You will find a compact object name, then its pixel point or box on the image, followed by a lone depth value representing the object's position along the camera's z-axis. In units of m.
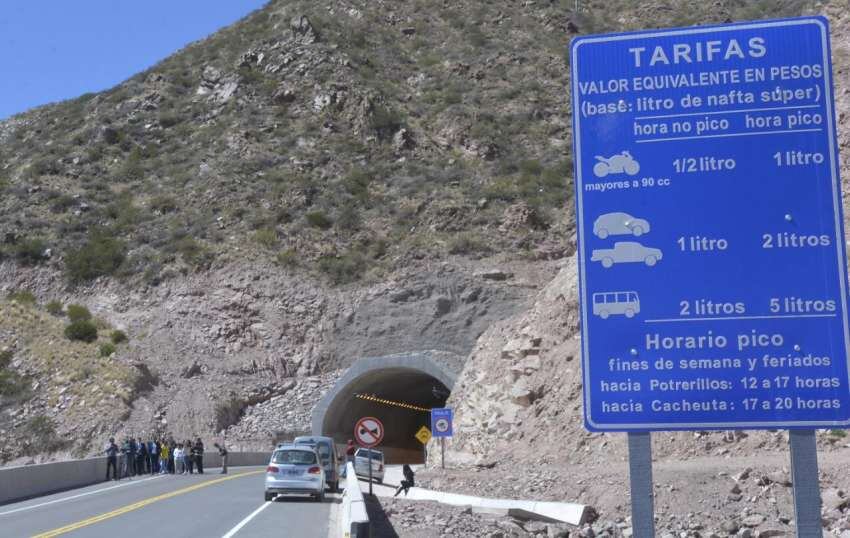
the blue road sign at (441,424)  29.28
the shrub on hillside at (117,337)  50.78
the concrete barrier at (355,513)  9.24
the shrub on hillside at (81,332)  50.56
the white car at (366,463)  30.89
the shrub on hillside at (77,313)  52.47
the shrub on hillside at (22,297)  55.19
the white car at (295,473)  22.89
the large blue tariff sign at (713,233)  5.18
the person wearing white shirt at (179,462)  36.09
